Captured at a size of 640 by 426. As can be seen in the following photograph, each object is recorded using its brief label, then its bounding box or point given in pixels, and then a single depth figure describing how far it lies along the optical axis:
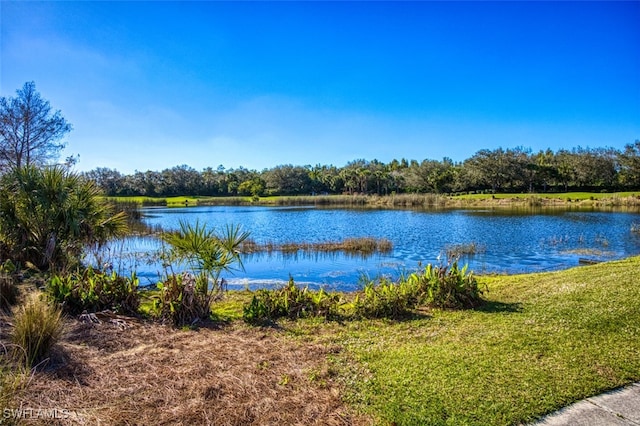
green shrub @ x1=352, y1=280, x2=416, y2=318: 7.11
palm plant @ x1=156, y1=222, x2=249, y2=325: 6.93
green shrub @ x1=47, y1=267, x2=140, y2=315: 7.14
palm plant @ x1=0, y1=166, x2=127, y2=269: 10.87
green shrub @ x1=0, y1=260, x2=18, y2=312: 6.89
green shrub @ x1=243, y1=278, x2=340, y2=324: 7.03
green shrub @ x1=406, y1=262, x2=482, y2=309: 7.66
